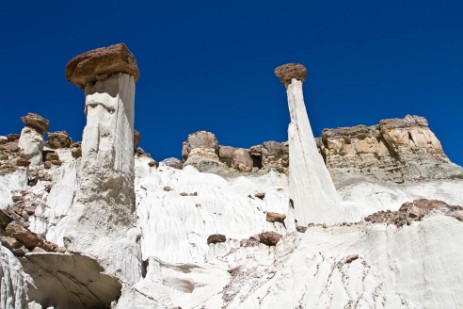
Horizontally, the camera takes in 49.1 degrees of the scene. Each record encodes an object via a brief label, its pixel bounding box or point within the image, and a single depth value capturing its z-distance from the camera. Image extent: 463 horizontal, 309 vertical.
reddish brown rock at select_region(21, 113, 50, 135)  26.40
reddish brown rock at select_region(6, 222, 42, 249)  10.77
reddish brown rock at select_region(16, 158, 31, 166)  21.23
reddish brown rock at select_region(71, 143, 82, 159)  24.84
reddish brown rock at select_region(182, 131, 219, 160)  47.31
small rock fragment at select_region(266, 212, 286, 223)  23.37
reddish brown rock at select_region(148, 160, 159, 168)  31.00
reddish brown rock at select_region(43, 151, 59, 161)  26.20
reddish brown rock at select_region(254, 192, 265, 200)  29.42
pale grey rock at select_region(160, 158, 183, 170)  43.35
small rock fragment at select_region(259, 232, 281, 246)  16.43
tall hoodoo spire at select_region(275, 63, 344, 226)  18.06
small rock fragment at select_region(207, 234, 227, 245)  18.95
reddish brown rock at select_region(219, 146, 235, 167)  48.03
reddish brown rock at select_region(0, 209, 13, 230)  10.82
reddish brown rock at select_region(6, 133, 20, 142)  26.62
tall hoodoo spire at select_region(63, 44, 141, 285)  11.91
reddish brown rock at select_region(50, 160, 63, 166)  24.98
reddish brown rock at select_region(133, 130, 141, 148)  30.64
